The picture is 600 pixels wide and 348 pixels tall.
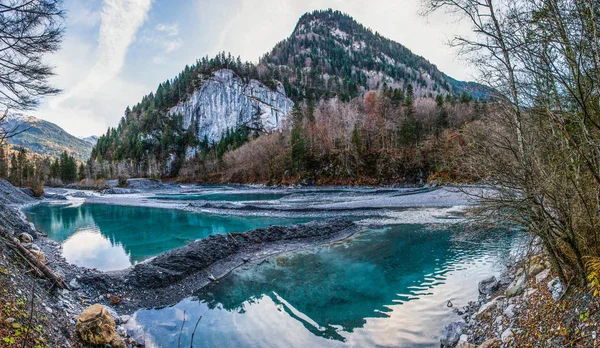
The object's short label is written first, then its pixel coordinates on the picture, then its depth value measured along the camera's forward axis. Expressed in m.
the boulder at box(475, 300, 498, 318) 6.68
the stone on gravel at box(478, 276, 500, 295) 8.62
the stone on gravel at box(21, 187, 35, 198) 46.61
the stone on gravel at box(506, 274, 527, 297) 6.58
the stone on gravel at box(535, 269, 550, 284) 6.28
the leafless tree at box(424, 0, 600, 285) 4.20
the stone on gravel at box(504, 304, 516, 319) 5.69
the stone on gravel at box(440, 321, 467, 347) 6.35
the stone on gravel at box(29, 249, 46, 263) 9.82
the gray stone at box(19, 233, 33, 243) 13.00
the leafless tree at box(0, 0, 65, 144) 7.28
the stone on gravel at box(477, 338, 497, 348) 5.18
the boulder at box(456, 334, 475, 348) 5.53
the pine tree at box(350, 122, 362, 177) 57.41
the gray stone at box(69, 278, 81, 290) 9.56
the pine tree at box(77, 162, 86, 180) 99.99
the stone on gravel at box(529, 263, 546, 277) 7.10
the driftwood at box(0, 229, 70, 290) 8.47
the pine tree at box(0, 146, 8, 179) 61.22
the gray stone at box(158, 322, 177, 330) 8.15
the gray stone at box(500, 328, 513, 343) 5.01
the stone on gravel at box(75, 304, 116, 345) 6.05
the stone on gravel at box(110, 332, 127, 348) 6.31
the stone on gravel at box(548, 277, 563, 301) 5.04
